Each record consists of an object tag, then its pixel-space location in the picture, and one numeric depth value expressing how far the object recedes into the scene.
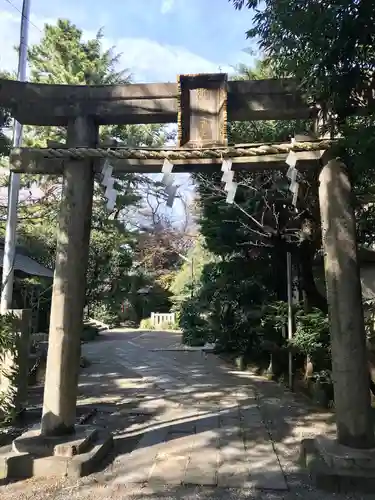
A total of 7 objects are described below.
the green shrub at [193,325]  12.88
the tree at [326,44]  2.97
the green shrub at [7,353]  4.14
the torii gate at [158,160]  3.72
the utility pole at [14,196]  7.11
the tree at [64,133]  14.72
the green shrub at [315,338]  6.32
